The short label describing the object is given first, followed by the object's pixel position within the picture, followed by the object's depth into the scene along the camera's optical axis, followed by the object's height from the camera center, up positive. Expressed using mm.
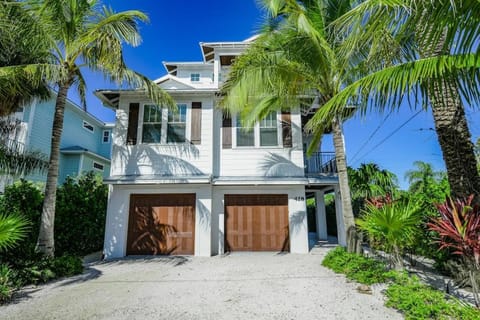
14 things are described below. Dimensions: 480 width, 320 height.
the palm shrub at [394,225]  5422 -380
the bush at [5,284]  4785 -1443
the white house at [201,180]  9656 +1199
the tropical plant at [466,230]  4242 -415
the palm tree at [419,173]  14519 +2157
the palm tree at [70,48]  6779 +4743
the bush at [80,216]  8680 -156
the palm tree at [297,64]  6906 +4185
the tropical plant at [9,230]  5016 -361
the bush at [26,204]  7422 +284
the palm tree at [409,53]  2658 +1927
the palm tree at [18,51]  6445 +4823
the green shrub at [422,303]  3488 -1470
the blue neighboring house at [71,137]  13164 +4750
